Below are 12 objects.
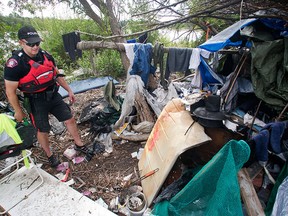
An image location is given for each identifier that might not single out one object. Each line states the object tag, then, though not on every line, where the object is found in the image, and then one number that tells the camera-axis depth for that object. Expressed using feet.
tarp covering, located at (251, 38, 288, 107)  6.35
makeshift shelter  6.43
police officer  7.47
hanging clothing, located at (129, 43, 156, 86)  10.88
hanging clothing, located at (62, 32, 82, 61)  11.29
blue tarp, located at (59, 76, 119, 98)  19.12
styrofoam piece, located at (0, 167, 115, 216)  7.23
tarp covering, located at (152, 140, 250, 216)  3.96
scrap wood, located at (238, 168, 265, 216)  4.89
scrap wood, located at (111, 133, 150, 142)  11.24
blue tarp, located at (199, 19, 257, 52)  8.30
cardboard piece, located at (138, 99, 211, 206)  6.45
